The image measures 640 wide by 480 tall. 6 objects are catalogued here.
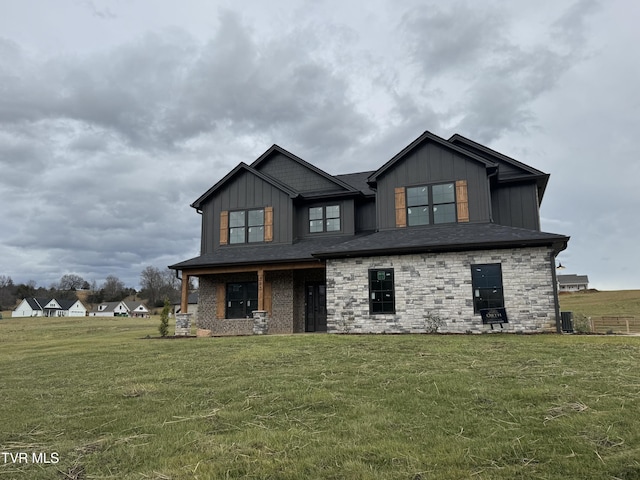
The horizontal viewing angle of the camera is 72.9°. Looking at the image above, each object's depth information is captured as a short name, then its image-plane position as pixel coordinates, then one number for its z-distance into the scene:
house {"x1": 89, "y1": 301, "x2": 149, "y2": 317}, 97.75
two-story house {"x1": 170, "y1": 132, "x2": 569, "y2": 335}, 13.90
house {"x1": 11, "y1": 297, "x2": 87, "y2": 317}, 92.38
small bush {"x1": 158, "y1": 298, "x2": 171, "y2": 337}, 18.41
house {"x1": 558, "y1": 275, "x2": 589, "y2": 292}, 97.31
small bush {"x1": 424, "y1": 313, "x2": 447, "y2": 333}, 14.16
